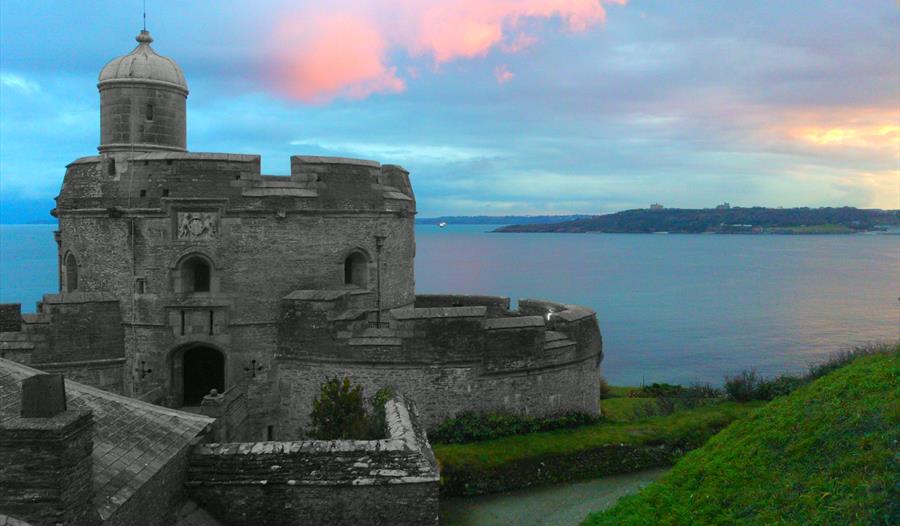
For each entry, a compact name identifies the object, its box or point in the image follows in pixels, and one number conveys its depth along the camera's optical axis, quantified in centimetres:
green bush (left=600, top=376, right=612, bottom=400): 2707
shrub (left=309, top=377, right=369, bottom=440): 1495
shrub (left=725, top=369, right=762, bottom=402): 2252
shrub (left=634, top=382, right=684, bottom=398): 2788
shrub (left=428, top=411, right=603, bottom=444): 1692
